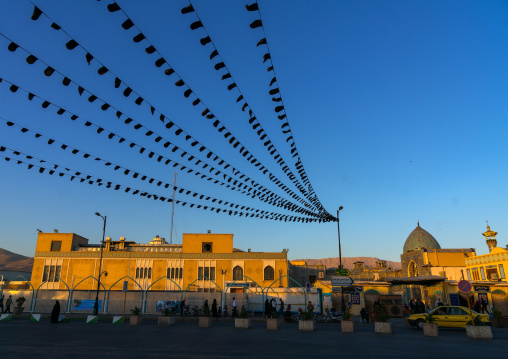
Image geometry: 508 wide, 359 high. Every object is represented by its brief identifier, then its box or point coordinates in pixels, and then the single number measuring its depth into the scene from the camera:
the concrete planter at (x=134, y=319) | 22.12
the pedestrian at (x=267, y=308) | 29.14
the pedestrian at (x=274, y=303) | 29.98
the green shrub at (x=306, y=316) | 19.56
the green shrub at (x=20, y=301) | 27.86
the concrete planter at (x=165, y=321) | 21.77
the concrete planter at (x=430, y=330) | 17.36
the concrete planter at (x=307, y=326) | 19.44
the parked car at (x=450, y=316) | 20.31
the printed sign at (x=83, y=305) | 31.38
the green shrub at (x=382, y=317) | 18.19
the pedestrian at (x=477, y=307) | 27.87
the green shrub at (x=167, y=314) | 22.13
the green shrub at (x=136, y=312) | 22.15
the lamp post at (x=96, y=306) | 29.63
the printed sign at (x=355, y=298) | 31.39
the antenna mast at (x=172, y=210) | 64.04
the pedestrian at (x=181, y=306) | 29.36
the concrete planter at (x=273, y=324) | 19.98
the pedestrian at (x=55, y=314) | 22.66
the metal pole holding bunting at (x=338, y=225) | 30.04
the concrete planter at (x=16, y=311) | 27.64
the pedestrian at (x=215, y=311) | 27.06
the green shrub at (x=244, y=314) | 20.97
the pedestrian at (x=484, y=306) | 29.92
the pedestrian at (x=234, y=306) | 28.52
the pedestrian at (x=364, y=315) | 26.23
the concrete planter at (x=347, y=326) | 18.83
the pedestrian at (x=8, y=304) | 30.18
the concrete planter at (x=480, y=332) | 16.17
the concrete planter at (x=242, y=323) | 20.92
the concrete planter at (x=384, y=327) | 18.11
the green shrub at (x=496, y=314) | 23.48
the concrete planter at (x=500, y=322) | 23.89
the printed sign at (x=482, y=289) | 31.66
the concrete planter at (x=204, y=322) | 21.42
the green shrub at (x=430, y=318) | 18.55
